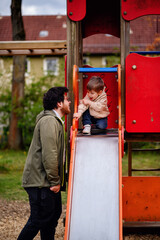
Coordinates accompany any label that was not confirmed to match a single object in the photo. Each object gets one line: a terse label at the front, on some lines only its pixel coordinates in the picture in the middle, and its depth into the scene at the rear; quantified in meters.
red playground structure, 3.75
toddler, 4.60
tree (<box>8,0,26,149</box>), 15.29
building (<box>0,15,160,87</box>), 28.31
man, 3.57
